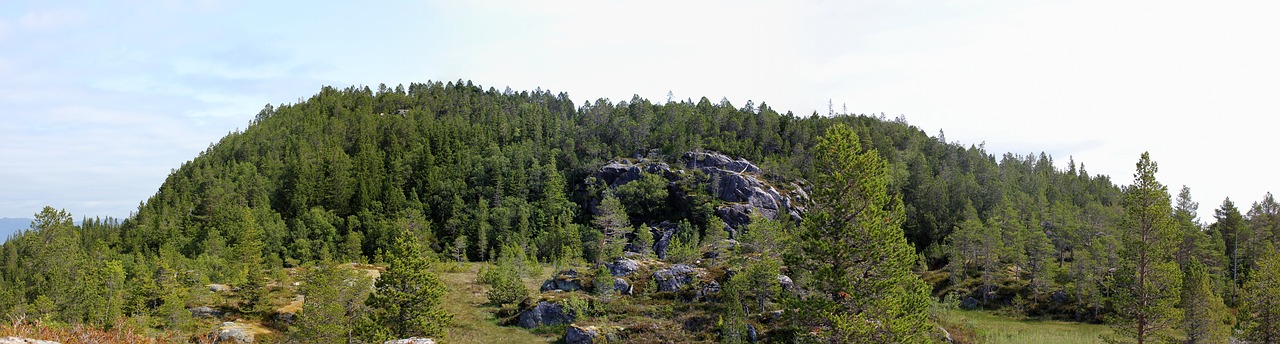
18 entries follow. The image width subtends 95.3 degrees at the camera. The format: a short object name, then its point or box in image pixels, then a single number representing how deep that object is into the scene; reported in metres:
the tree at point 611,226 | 85.69
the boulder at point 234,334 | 41.06
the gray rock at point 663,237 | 106.44
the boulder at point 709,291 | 54.78
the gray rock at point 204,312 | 48.06
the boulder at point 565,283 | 58.47
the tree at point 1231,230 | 74.46
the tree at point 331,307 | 36.09
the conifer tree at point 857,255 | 29.44
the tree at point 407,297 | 35.19
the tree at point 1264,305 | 35.25
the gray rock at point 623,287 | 57.31
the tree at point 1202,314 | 42.62
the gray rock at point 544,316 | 50.94
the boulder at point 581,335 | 44.88
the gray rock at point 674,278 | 57.69
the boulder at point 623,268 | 61.56
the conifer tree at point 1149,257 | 34.50
